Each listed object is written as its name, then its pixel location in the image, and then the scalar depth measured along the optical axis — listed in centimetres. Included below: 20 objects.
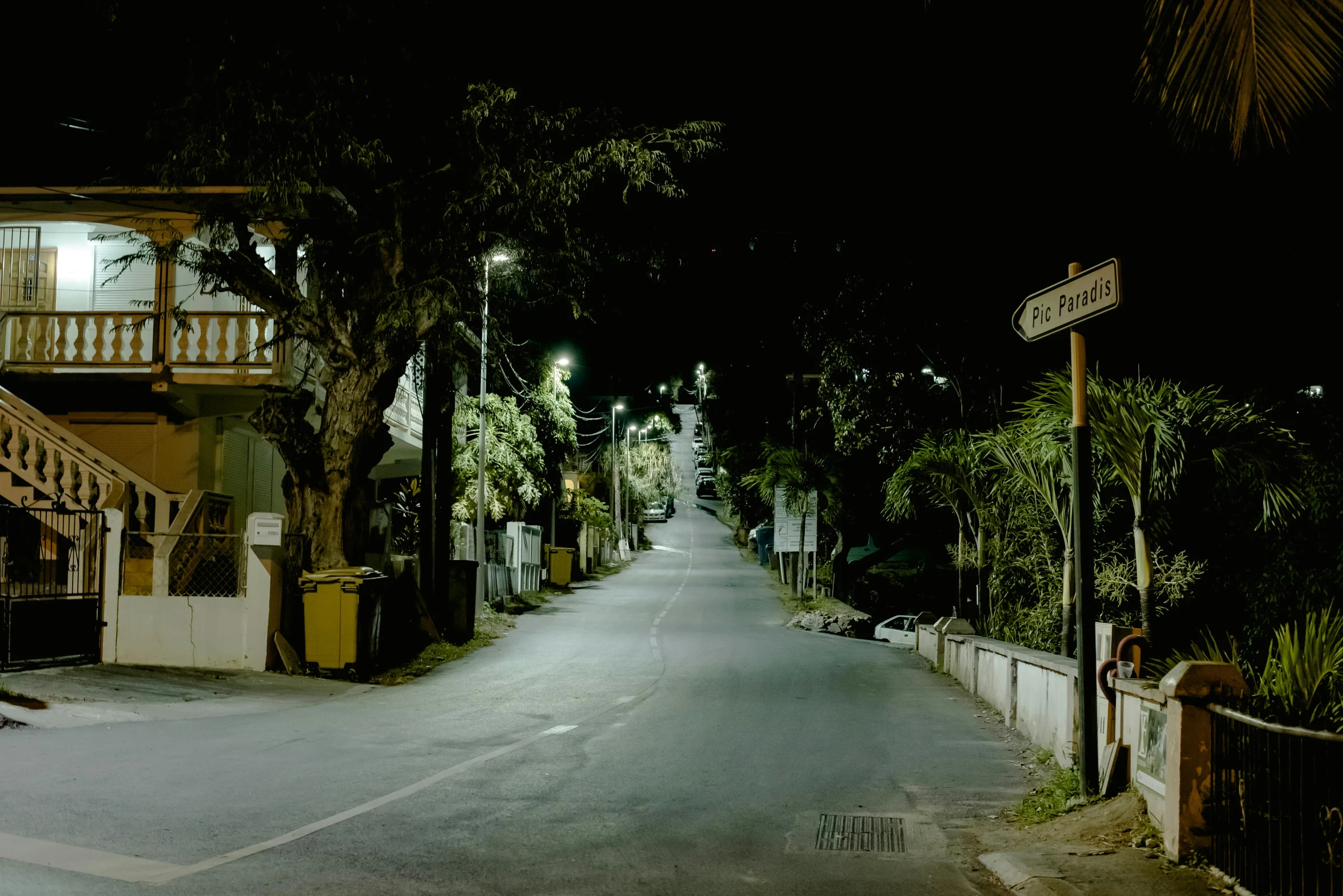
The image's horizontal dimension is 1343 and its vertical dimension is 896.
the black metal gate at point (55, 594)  1343
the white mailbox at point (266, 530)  1507
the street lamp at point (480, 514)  2511
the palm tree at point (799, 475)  3519
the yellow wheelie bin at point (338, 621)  1544
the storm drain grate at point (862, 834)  680
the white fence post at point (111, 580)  1483
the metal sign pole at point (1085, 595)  715
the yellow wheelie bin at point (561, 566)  4203
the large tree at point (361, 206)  1529
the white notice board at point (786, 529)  3644
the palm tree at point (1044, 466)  1116
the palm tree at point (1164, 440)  988
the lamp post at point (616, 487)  5888
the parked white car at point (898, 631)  2639
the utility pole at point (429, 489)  2014
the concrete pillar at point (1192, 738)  589
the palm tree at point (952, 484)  1798
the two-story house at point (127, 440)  1489
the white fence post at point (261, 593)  1504
